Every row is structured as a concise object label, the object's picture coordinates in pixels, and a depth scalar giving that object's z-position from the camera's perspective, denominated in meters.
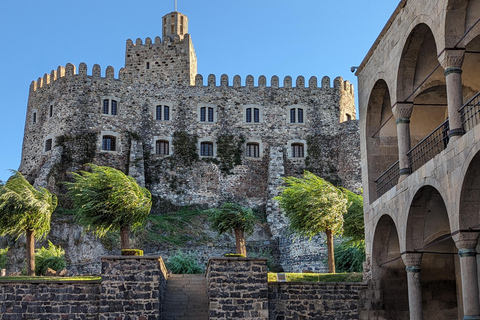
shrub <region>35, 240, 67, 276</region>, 28.97
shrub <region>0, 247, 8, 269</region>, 34.12
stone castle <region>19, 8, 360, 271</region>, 43.84
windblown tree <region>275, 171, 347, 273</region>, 28.78
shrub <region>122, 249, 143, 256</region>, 21.11
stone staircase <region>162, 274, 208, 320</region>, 21.42
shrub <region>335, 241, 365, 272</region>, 30.45
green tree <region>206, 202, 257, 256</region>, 30.39
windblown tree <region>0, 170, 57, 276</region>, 25.75
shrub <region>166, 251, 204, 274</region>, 32.31
